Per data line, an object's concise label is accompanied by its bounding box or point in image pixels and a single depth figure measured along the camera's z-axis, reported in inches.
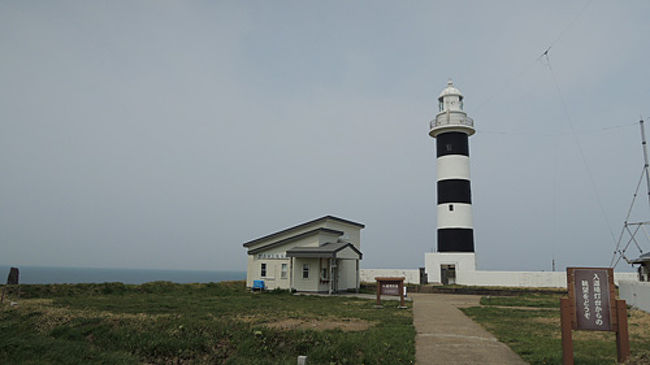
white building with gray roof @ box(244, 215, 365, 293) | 1075.9
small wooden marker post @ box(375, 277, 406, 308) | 781.9
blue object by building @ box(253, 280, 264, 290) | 1082.5
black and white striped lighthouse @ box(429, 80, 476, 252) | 1289.4
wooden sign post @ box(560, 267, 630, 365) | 320.5
